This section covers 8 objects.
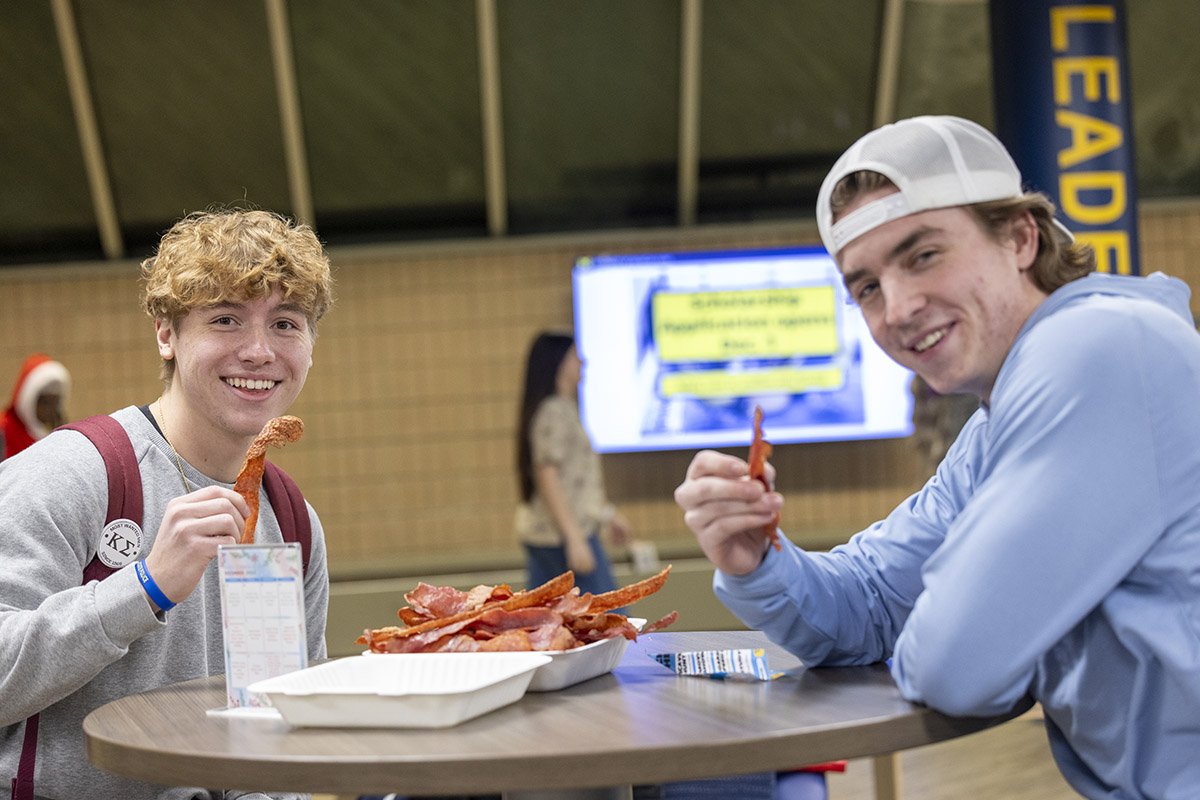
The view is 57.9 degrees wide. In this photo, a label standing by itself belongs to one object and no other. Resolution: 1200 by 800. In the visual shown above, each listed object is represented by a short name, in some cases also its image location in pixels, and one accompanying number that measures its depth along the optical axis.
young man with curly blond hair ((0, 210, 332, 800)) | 1.35
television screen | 5.75
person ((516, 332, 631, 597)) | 4.22
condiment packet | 1.34
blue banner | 3.37
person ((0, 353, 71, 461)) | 5.07
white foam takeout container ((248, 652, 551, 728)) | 1.08
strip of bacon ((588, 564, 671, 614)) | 1.39
